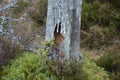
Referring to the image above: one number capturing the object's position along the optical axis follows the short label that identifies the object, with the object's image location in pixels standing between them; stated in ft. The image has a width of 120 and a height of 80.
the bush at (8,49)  29.63
